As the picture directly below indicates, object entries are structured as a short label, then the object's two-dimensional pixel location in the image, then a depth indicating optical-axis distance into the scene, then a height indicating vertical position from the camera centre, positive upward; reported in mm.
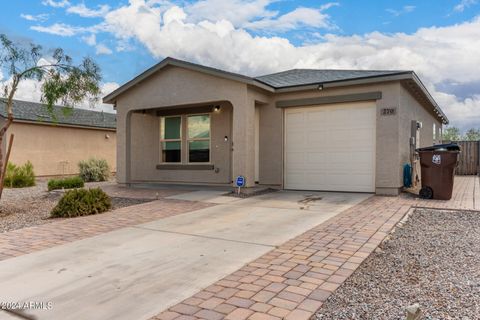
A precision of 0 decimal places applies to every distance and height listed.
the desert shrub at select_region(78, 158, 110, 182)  17266 -707
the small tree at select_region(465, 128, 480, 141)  34219 +2273
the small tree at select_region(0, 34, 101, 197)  7965 +1874
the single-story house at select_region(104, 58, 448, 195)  10000 +942
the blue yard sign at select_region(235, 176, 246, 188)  10227 -698
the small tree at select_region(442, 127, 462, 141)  32669 +2249
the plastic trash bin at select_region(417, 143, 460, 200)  8945 -332
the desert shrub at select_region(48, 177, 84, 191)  12352 -985
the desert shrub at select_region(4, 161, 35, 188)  14625 -897
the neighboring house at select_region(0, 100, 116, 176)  17844 +861
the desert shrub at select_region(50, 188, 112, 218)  7406 -1015
